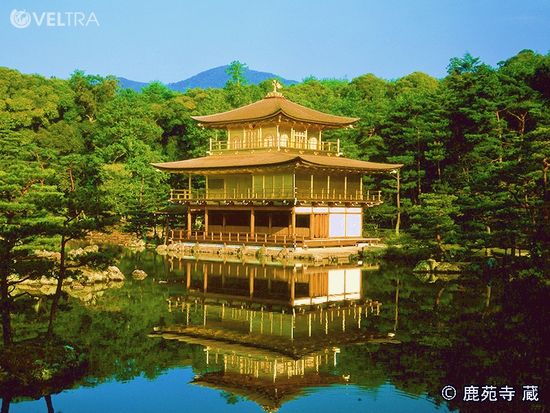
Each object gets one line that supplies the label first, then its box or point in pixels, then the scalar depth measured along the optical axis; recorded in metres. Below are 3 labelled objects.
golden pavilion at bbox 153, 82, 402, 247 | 41.56
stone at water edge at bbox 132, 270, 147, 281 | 31.12
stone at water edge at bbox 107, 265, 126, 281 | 30.27
